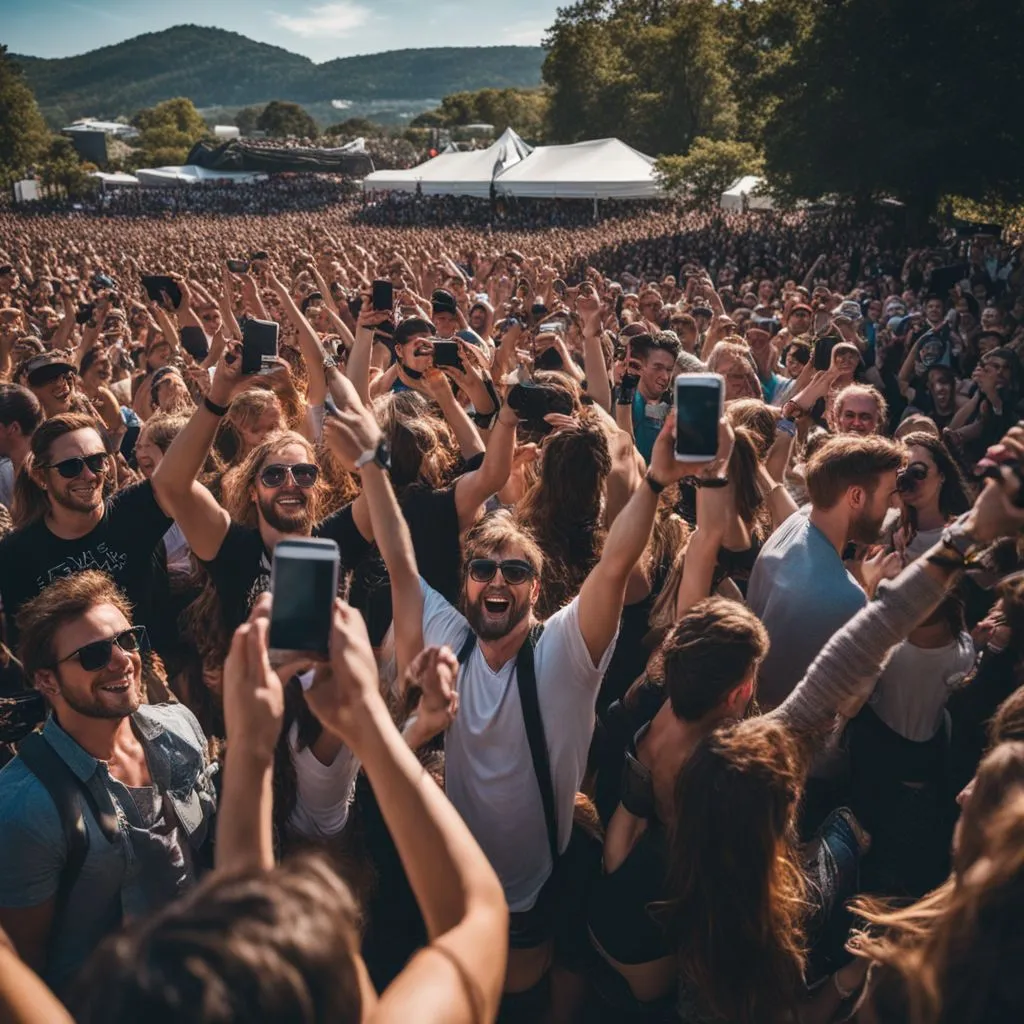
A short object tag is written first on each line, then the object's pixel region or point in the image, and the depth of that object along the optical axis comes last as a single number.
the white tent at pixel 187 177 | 66.28
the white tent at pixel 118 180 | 65.38
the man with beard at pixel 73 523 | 3.23
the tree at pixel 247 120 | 176.00
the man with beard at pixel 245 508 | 2.96
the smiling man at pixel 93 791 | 2.03
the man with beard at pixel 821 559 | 2.94
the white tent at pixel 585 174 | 34.72
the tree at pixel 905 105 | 23.06
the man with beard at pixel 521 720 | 2.35
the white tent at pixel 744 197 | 33.34
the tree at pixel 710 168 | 33.00
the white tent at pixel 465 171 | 40.01
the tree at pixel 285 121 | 125.06
